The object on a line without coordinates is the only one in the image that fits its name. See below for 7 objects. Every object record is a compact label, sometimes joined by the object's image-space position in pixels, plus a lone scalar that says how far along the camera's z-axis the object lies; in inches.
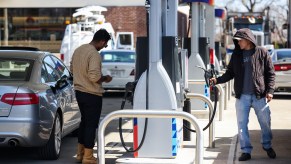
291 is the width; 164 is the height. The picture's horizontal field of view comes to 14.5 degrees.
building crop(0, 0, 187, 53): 2841.3
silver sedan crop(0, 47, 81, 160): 574.6
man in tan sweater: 587.3
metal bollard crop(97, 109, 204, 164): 413.7
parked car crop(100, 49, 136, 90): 1357.2
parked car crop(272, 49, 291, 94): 1323.0
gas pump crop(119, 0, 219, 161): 524.3
